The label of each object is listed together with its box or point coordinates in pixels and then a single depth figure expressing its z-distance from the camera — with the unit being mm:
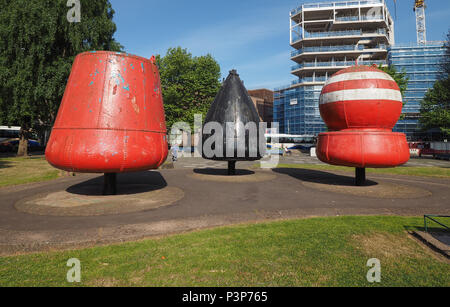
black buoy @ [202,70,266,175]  13664
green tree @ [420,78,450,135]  38253
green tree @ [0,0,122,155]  23625
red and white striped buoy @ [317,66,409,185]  10977
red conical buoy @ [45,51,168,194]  8031
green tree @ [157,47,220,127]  41594
